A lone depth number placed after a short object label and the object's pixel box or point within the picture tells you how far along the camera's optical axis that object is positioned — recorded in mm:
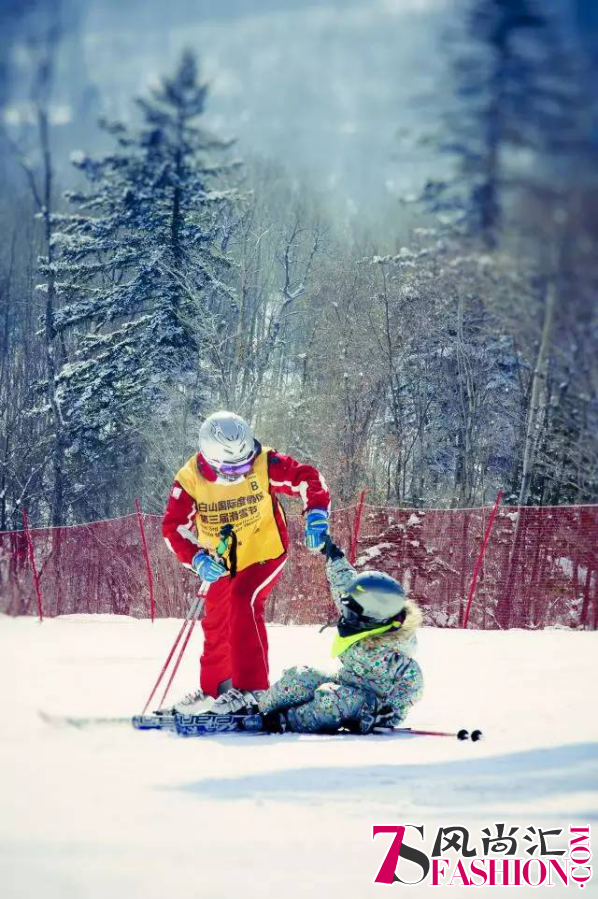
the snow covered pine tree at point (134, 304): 37094
